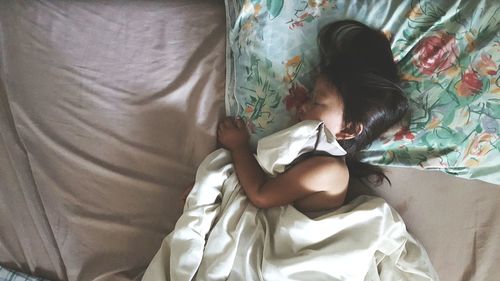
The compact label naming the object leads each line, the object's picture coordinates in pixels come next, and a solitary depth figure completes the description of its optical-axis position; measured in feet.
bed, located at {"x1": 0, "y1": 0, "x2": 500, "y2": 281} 3.35
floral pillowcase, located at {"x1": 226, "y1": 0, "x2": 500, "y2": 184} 3.30
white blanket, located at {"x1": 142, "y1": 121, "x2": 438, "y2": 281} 3.06
